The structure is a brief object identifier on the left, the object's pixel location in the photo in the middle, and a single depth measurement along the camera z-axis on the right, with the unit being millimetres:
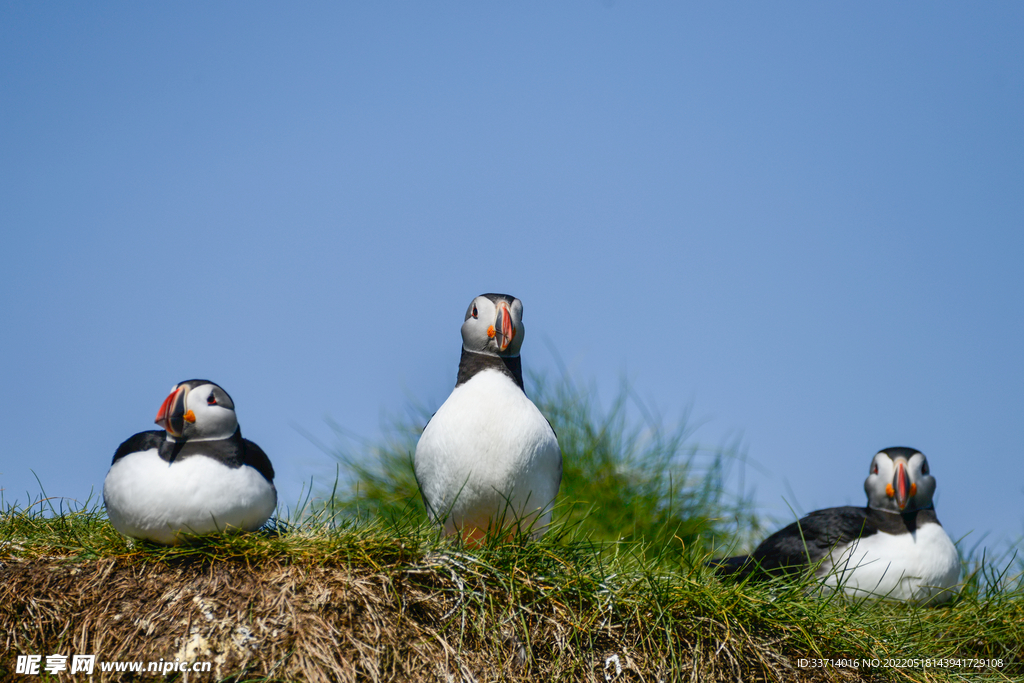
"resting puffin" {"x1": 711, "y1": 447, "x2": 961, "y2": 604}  11109
